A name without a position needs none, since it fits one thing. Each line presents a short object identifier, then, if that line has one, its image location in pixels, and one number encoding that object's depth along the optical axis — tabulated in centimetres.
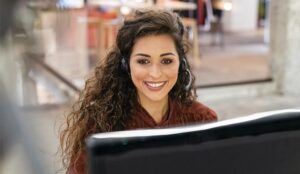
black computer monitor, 111
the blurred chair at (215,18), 946
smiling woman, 175
